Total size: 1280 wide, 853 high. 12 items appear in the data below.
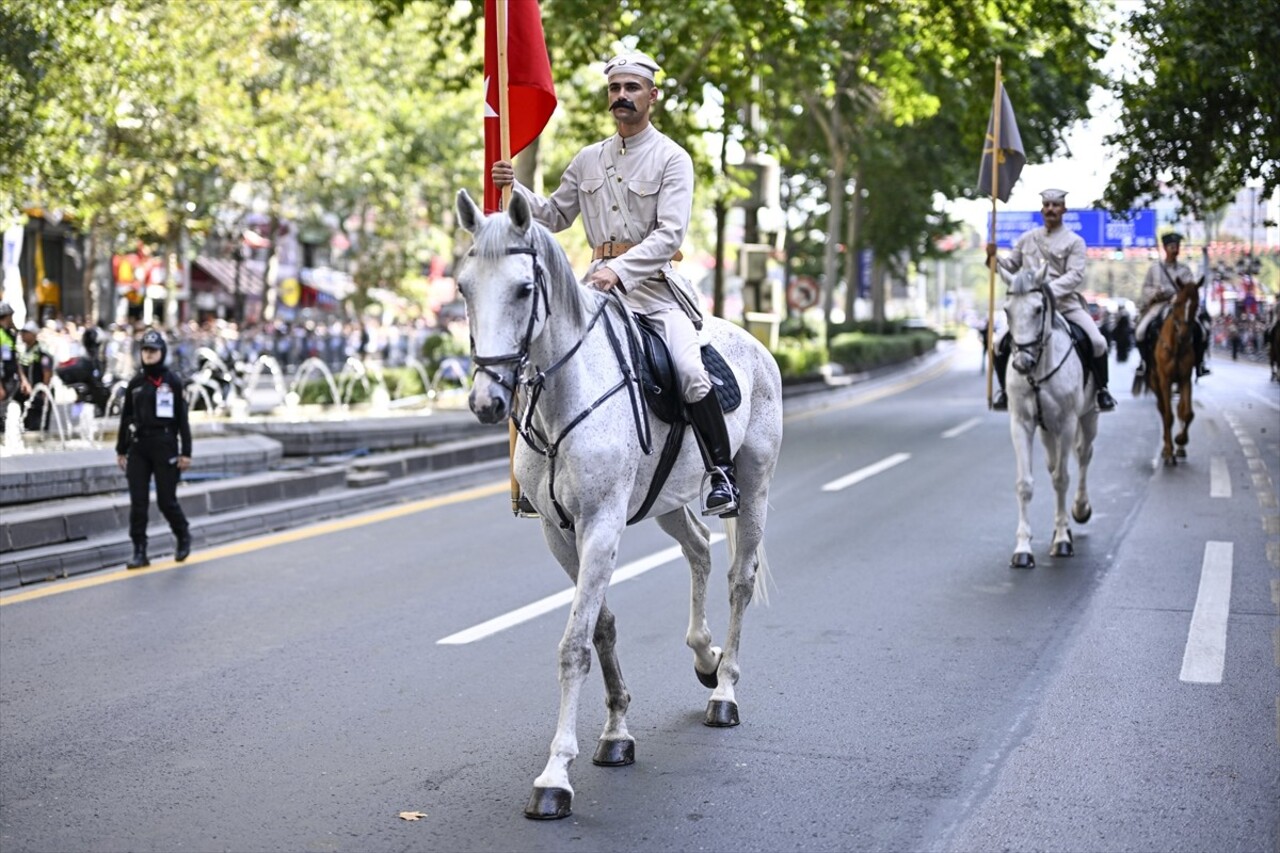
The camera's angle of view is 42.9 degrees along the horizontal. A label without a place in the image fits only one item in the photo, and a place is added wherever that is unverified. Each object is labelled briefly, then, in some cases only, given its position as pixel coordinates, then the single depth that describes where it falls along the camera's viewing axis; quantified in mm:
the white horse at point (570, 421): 5754
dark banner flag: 15008
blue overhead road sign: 54844
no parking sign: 38156
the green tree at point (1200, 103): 20641
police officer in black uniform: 12789
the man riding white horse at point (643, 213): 6707
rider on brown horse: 19250
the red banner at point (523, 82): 8297
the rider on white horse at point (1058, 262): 12805
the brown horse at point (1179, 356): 19172
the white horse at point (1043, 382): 12352
